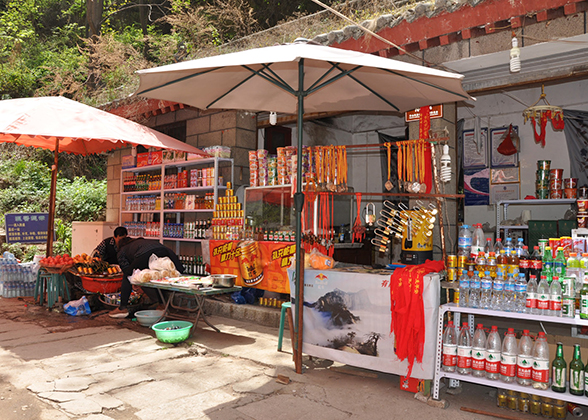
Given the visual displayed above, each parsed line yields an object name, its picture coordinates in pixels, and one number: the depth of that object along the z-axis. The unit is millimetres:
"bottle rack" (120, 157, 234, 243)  7991
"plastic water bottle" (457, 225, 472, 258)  4160
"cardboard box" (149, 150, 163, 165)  9009
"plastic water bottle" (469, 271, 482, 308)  3748
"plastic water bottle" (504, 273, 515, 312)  3604
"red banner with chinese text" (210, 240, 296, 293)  6512
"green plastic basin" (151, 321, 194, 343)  5266
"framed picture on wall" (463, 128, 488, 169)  10156
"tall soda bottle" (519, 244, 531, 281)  3811
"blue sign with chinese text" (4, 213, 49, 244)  8477
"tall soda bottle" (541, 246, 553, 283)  3559
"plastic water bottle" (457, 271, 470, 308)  3863
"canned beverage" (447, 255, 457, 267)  4191
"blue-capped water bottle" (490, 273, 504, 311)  3650
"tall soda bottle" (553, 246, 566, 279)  3524
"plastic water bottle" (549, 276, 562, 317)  3404
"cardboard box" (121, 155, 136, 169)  9766
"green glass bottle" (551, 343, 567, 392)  3382
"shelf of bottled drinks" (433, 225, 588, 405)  3381
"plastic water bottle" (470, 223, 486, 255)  4039
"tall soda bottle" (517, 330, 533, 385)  3498
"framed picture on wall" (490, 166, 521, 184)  9805
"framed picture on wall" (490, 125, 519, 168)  9812
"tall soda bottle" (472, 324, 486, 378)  3721
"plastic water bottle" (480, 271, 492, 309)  3693
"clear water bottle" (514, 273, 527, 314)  3570
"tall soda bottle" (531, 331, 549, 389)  3434
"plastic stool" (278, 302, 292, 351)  5196
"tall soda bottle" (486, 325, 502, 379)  3664
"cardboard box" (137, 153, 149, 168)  9404
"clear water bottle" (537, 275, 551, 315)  3428
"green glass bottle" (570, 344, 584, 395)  3327
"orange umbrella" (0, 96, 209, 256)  6031
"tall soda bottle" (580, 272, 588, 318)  3266
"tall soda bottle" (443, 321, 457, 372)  3832
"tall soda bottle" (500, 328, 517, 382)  3576
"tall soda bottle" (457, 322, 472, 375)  3795
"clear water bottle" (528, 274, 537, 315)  3475
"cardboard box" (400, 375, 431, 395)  3908
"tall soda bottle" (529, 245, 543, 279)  3777
